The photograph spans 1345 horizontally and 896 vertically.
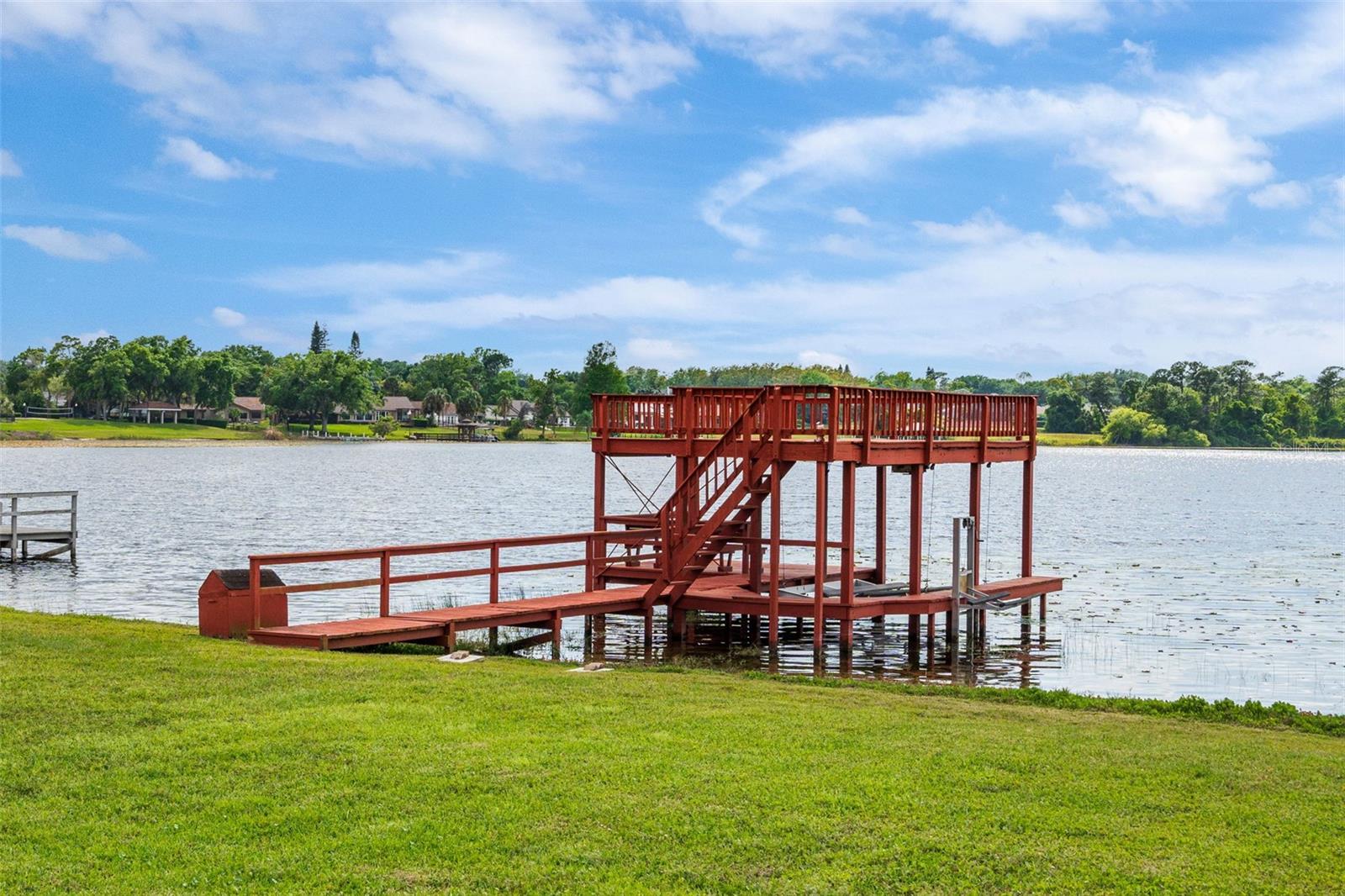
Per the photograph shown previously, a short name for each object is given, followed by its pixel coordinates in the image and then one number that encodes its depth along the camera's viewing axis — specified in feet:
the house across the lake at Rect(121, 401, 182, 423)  593.83
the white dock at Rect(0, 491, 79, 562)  113.09
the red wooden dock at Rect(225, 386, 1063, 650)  64.08
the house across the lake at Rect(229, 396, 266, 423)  632.79
